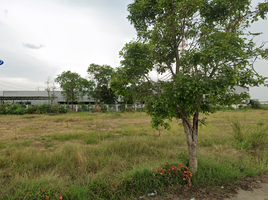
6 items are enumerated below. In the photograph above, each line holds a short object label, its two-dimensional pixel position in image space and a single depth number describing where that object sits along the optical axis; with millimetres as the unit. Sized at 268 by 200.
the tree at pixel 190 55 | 3023
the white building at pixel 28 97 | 40628
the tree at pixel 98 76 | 33562
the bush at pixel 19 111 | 21827
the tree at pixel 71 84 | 31484
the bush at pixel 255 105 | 35262
